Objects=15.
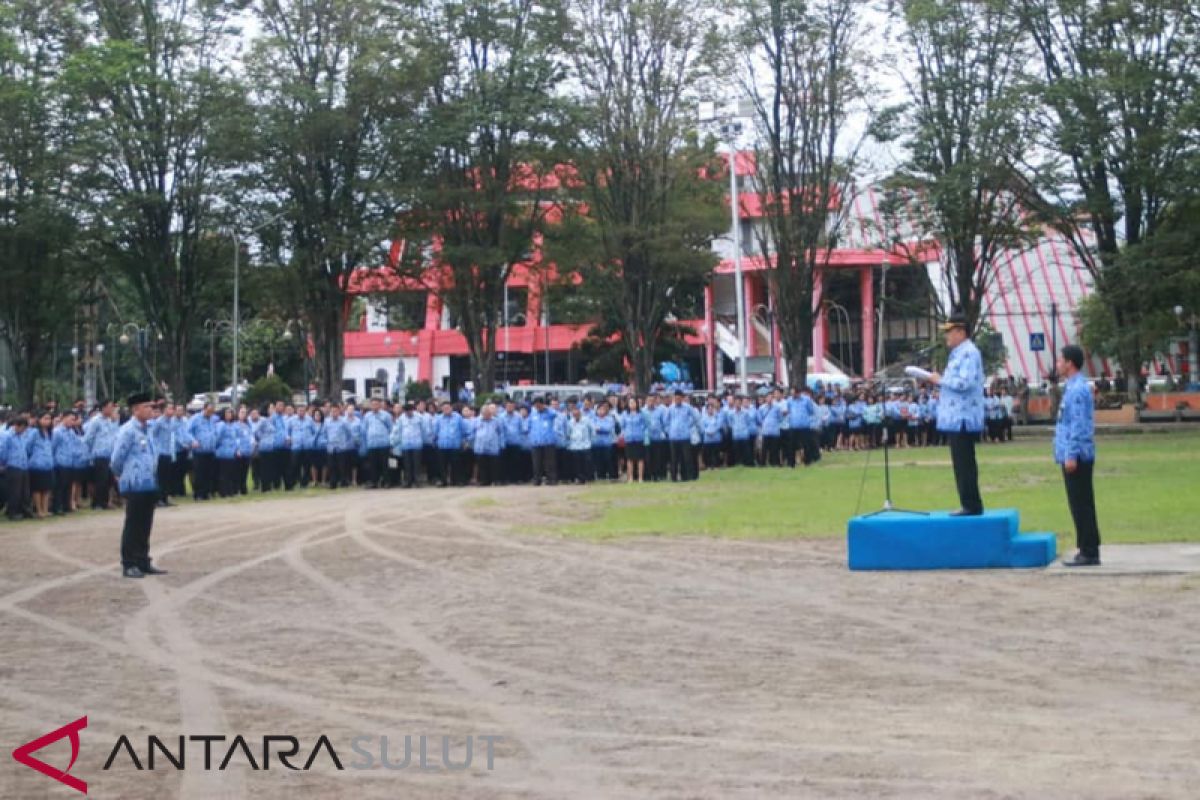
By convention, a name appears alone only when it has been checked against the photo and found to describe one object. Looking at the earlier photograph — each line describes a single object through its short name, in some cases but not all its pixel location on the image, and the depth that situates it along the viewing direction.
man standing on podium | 14.06
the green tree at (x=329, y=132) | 40.88
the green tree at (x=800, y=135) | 41.94
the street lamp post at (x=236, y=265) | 41.75
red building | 71.94
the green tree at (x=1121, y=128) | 40.44
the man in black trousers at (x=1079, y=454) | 13.90
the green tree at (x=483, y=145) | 40.78
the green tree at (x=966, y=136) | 42.22
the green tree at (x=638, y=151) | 40.34
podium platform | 14.20
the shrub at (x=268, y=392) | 54.41
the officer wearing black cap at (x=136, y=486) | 16.16
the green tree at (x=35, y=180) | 39.50
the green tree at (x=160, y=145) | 39.81
